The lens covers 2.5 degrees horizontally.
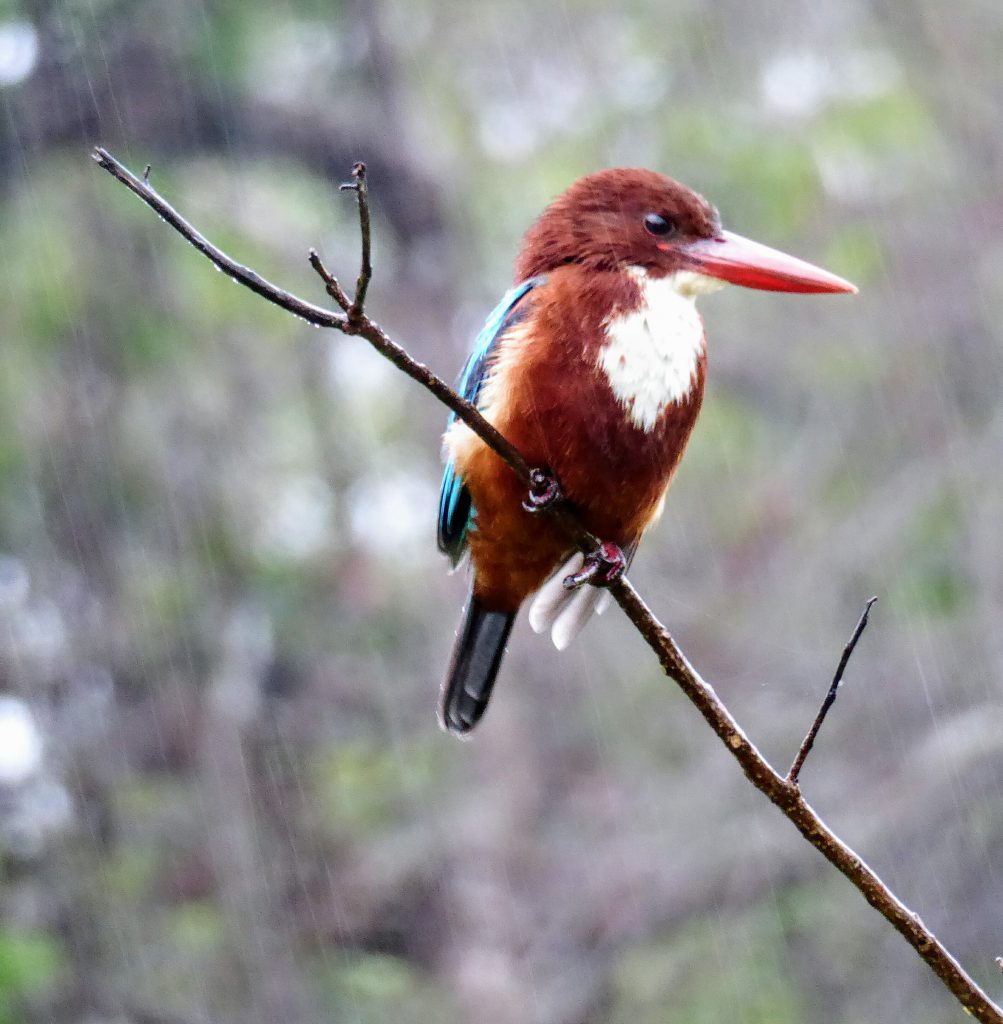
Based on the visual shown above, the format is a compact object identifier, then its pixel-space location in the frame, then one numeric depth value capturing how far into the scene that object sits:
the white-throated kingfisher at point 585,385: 7.38
